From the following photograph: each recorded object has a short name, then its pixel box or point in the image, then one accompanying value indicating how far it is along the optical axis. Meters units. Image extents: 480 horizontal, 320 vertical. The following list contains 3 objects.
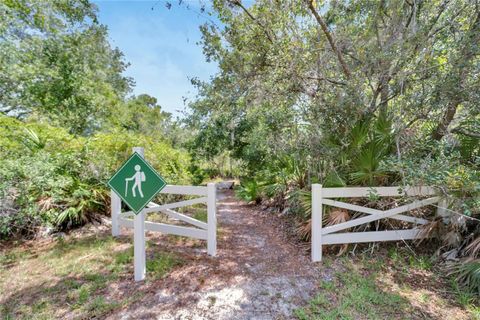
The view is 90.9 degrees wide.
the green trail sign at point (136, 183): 2.69
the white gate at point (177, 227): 2.88
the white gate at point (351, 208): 3.32
